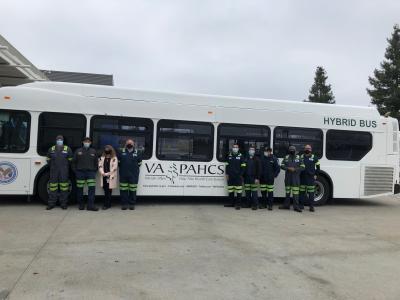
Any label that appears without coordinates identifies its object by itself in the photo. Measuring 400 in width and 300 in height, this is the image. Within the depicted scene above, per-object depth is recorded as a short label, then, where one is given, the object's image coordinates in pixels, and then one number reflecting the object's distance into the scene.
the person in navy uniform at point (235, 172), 10.14
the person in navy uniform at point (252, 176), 10.19
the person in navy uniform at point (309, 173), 10.28
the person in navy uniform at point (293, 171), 10.23
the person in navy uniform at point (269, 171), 10.22
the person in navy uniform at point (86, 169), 9.20
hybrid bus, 9.38
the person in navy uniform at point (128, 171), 9.47
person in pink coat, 9.40
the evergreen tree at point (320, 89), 49.97
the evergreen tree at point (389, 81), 37.41
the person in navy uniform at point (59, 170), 9.08
